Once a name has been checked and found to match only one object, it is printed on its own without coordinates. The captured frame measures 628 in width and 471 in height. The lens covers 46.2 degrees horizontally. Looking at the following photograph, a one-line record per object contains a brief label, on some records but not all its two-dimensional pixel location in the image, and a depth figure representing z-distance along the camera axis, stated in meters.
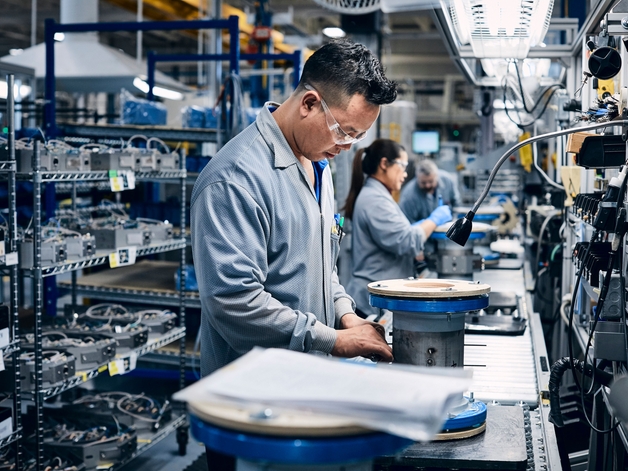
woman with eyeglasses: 4.15
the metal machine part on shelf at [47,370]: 3.19
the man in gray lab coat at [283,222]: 1.75
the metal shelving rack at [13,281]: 2.95
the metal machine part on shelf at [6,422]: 2.88
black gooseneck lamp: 1.64
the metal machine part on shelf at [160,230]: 4.10
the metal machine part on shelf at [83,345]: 3.44
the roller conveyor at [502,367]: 2.19
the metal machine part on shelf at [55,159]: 3.15
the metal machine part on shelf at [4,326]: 2.87
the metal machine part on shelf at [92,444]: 3.48
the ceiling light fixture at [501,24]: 2.38
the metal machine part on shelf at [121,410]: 3.93
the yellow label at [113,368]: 3.58
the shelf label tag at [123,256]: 3.61
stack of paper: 0.97
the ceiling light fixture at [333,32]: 8.14
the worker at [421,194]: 6.95
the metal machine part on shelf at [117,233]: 3.77
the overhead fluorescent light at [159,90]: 6.86
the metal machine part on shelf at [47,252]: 3.09
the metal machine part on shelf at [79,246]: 3.40
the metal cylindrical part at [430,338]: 1.79
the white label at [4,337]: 2.87
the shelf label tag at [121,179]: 3.62
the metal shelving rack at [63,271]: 3.09
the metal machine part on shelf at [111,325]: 3.84
